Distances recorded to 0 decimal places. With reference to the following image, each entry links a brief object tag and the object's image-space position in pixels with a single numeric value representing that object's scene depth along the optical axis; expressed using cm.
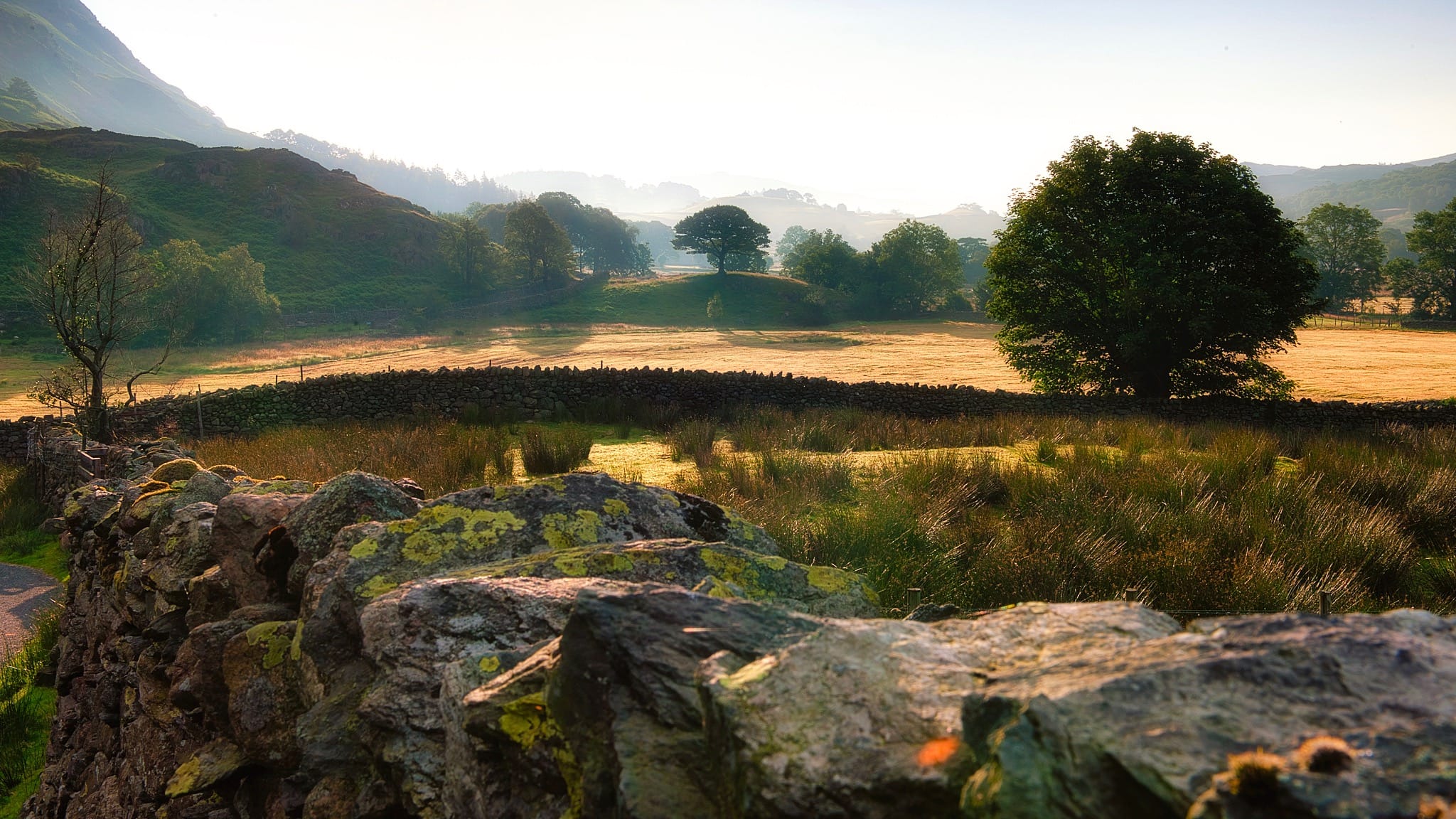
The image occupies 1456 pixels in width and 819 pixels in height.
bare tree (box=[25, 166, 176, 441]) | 1623
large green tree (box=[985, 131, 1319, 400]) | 2178
